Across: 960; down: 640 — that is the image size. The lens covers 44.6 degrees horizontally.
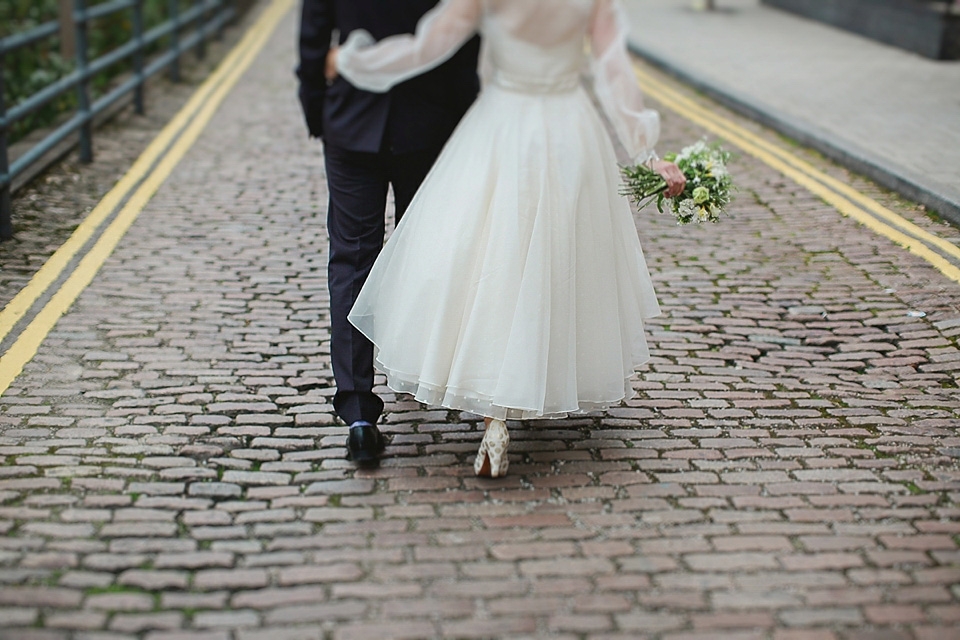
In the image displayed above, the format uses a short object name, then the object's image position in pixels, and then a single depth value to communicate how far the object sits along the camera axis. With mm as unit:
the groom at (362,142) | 3834
